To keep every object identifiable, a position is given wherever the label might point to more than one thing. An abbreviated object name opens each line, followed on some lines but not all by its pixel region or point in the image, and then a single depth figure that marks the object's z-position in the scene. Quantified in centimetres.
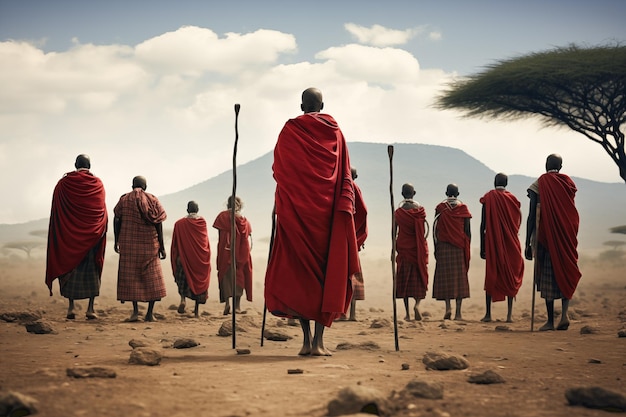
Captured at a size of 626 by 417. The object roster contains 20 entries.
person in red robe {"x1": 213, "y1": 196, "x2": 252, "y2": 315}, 1268
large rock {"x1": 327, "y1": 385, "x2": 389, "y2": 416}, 418
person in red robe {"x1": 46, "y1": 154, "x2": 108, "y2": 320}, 1094
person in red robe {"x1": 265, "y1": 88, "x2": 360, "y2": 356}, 669
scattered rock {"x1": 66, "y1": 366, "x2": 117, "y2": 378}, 520
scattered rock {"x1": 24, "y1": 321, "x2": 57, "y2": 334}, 870
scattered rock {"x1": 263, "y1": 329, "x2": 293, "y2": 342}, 832
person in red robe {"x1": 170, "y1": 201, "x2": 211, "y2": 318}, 1274
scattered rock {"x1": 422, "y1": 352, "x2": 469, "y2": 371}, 595
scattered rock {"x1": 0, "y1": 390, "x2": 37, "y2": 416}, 419
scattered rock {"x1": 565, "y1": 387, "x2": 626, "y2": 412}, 444
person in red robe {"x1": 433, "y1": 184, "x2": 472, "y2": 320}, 1233
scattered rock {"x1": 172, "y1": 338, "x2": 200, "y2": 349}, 745
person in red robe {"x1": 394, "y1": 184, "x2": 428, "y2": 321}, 1240
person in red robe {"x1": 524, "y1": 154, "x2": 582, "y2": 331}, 974
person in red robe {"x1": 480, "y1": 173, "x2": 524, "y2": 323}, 1160
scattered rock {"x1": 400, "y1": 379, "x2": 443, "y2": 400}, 461
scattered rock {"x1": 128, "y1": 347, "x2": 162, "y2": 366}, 602
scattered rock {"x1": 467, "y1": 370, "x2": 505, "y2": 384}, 524
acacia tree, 2180
